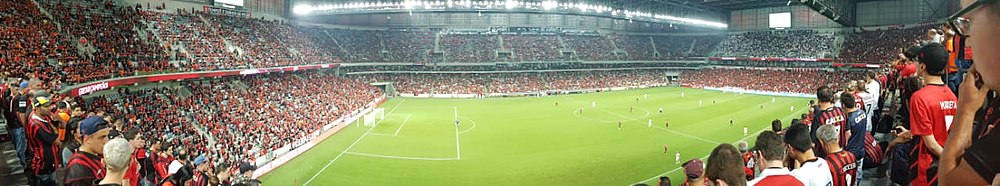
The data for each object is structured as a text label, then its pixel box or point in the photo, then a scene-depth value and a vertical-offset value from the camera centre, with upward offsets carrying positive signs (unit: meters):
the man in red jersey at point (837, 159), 5.16 -0.82
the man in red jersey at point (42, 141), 8.16 -0.90
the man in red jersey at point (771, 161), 4.11 -0.70
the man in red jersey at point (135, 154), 6.58 -1.10
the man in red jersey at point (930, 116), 4.44 -0.31
